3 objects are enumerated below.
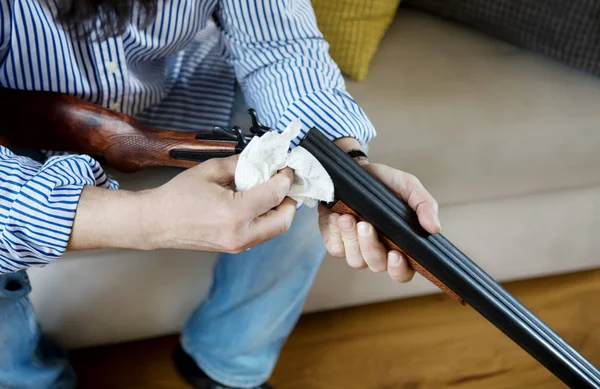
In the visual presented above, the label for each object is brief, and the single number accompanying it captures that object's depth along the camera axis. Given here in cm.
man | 67
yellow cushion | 114
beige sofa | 101
